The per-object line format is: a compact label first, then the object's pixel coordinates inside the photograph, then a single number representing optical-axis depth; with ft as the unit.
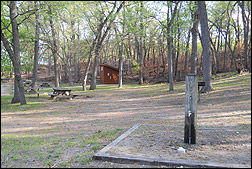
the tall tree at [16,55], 36.91
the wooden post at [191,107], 14.31
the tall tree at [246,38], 68.29
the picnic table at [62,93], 48.39
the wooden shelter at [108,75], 110.22
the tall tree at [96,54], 68.61
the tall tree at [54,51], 39.27
